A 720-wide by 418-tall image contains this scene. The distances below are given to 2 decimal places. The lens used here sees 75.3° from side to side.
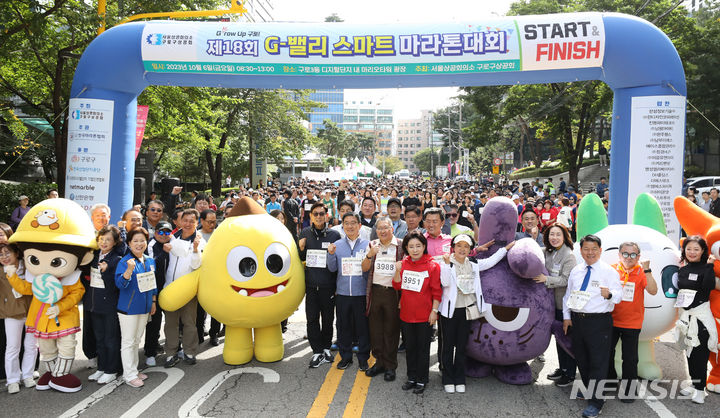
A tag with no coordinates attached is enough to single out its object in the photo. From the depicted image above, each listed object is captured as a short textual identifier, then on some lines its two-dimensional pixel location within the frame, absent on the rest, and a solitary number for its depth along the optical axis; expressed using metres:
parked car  20.56
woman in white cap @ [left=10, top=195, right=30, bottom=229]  10.18
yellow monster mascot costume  4.83
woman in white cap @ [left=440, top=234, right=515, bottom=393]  4.53
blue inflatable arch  7.85
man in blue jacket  5.07
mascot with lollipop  4.61
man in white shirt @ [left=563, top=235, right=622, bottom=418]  4.19
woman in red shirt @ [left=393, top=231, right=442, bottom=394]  4.57
